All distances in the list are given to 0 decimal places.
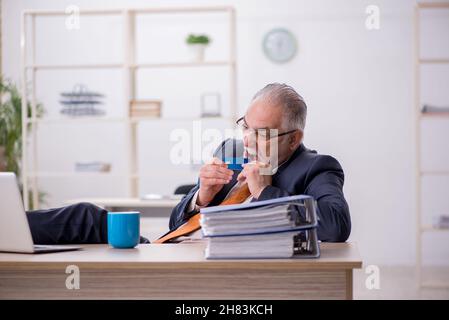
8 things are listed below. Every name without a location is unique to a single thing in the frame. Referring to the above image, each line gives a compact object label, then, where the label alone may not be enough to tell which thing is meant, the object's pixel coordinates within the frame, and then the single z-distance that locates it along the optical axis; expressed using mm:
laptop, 1593
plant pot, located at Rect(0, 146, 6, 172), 5250
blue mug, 1717
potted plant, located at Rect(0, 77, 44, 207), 5387
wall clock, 5953
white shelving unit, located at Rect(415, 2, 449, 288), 4738
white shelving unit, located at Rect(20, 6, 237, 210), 4879
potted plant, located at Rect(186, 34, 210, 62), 5068
